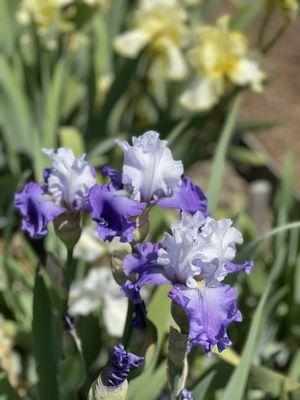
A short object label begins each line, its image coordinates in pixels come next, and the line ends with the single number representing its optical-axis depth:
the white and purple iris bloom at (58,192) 1.31
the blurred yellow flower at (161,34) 2.59
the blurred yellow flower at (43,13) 2.46
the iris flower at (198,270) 1.18
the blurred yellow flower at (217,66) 2.44
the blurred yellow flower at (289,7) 1.82
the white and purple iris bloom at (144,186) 1.25
